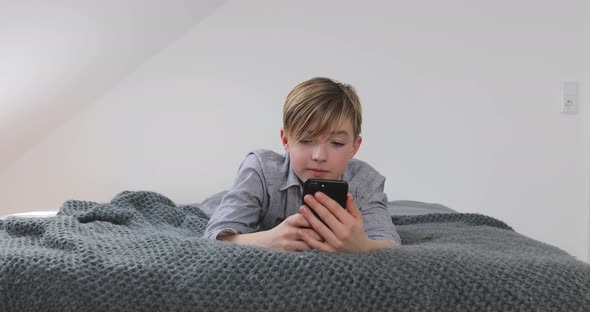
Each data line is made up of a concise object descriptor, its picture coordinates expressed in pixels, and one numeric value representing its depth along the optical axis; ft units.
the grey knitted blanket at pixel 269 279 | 2.29
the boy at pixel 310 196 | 2.75
